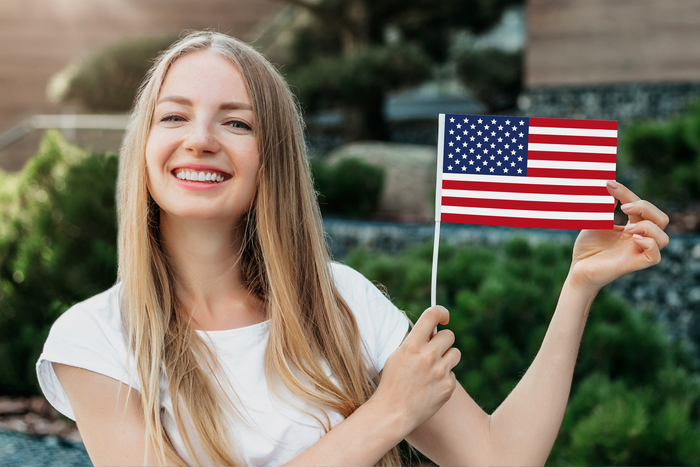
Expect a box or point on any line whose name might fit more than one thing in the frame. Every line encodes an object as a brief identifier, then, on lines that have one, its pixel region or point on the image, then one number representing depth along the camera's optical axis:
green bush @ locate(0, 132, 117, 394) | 3.89
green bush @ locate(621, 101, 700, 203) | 6.24
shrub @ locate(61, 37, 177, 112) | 11.80
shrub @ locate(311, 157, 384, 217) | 8.39
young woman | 1.46
